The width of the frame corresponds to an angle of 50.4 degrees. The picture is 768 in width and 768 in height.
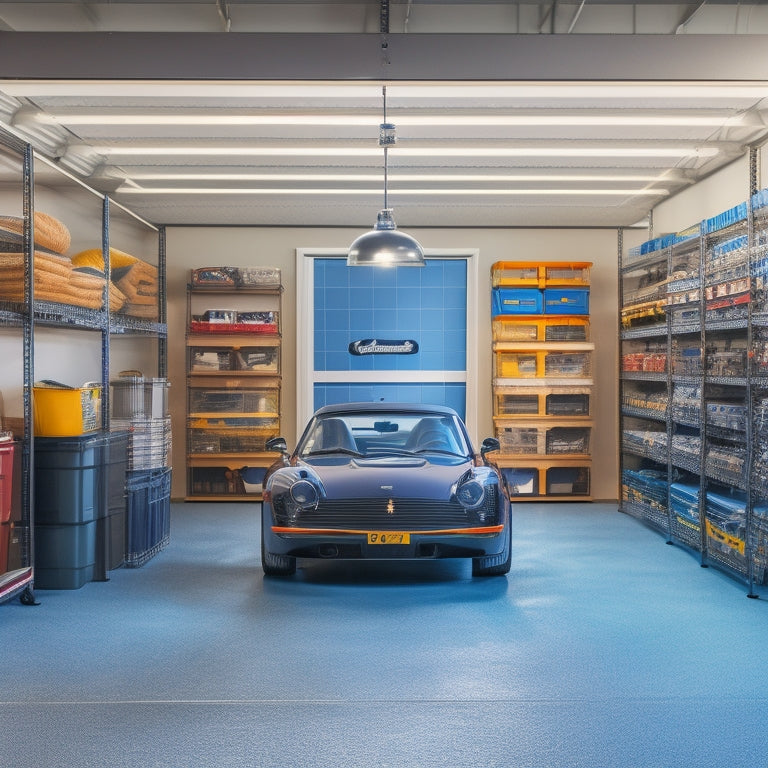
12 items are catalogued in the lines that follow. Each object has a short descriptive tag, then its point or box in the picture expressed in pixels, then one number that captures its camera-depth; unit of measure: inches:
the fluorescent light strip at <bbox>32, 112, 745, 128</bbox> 226.2
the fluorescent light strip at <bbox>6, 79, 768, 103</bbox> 177.9
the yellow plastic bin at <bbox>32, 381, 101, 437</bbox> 215.6
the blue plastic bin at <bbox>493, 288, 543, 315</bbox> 360.5
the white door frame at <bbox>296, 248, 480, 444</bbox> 370.0
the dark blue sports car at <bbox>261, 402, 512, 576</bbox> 205.5
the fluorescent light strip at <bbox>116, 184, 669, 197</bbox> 310.7
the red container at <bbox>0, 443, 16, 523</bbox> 193.9
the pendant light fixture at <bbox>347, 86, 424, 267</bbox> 237.1
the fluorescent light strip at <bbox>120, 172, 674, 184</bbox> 289.3
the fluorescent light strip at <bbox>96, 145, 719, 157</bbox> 256.8
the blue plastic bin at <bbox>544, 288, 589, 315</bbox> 359.9
